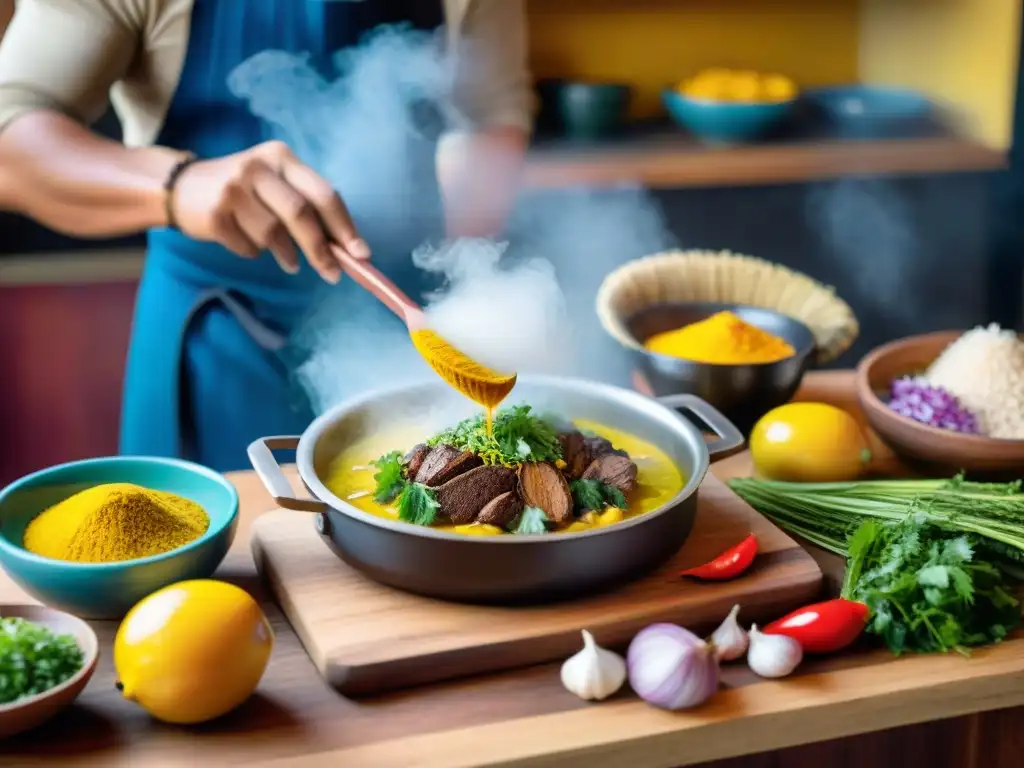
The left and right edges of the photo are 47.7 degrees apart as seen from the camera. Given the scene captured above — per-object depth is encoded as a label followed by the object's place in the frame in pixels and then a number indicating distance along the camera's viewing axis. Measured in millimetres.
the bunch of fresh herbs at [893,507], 1330
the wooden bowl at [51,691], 1040
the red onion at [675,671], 1123
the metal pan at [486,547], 1197
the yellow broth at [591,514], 1335
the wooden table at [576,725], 1083
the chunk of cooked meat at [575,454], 1418
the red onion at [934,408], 1617
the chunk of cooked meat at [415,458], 1380
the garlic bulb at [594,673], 1146
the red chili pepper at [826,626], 1211
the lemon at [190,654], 1070
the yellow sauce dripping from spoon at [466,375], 1396
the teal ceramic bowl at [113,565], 1200
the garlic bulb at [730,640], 1217
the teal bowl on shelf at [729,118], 3480
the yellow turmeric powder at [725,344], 1766
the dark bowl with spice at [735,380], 1712
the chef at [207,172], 1771
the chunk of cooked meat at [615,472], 1395
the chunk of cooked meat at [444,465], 1334
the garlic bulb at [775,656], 1187
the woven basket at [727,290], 1927
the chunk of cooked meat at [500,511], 1303
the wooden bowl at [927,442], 1529
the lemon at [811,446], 1582
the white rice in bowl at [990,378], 1624
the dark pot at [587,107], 3518
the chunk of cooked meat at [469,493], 1312
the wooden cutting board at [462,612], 1185
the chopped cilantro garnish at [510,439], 1368
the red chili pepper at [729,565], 1322
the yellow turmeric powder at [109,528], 1241
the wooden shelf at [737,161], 3383
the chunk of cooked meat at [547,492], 1324
